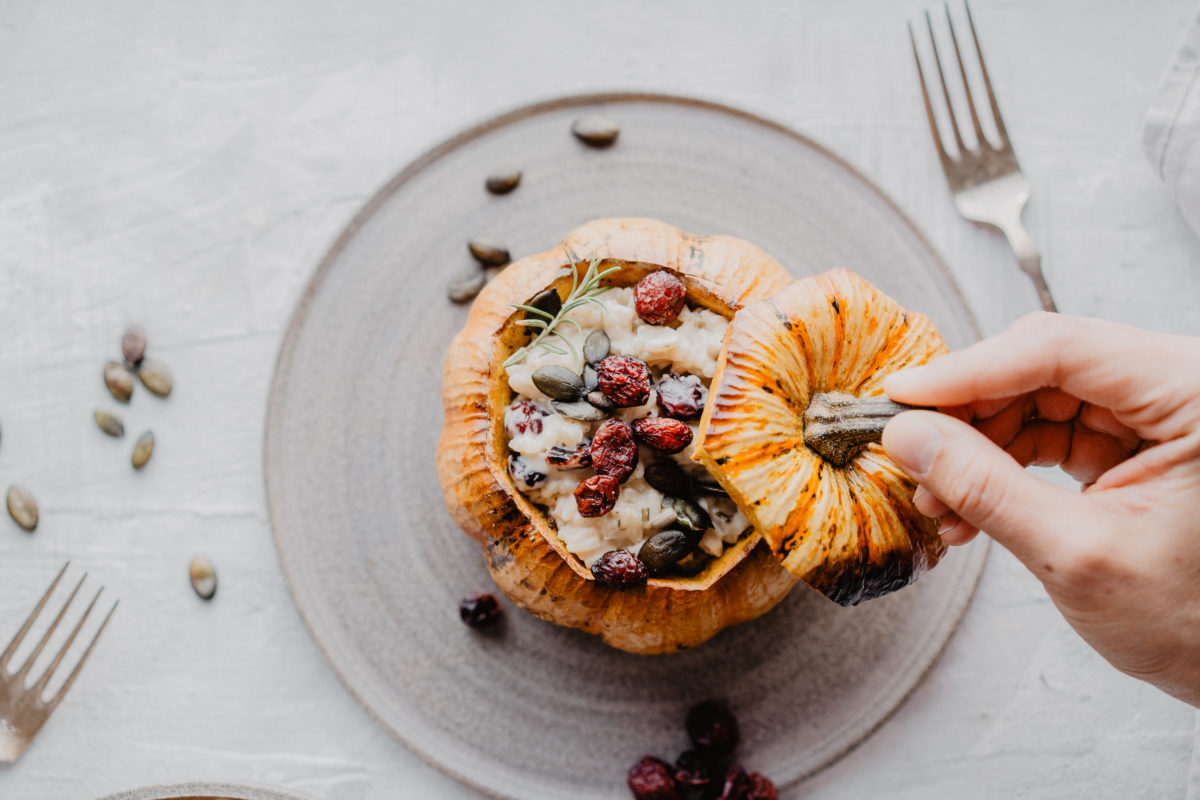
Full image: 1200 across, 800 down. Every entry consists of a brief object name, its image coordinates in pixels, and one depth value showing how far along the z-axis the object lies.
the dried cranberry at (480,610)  0.56
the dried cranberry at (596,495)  0.50
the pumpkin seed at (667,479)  0.51
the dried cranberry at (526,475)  0.52
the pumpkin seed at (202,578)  0.57
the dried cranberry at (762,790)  0.55
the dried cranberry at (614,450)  0.51
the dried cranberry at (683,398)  0.51
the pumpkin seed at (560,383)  0.51
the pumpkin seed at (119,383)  0.58
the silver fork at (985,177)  0.58
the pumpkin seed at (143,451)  0.58
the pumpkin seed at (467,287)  0.57
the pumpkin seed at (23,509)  0.58
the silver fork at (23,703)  0.57
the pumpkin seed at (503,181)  0.57
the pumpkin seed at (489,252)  0.57
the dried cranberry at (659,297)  0.51
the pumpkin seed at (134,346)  0.58
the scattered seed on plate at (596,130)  0.57
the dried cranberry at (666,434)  0.50
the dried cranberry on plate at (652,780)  0.55
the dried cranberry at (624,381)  0.51
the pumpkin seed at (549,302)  0.52
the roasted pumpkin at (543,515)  0.51
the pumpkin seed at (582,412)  0.51
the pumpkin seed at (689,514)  0.51
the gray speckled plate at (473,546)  0.56
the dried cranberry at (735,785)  0.55
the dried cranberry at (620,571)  0.51
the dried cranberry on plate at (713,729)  0.55
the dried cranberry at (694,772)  0.55
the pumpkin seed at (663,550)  0.51
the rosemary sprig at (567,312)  0.51
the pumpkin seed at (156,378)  0.58
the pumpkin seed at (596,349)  0.52
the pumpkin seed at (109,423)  0.58
